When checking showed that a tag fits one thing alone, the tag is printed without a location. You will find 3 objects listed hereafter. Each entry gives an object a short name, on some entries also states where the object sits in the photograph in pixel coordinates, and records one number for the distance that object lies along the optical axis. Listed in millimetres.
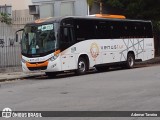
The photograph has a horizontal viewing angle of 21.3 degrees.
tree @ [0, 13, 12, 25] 28331
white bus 21953
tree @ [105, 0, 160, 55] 33250
